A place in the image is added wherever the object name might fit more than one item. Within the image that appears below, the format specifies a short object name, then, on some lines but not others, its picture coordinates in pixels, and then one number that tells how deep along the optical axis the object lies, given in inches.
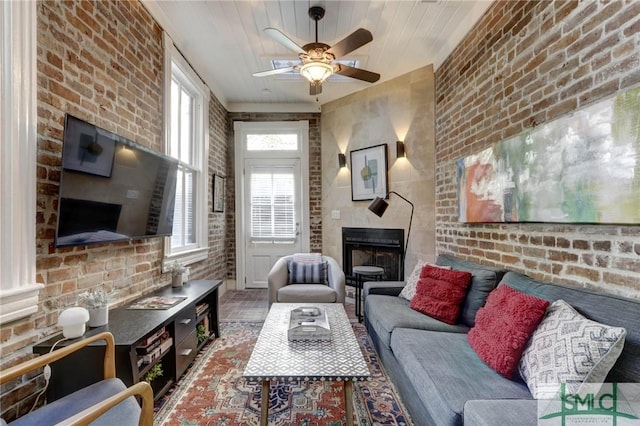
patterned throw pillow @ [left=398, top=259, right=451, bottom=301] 105.1
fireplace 153.1
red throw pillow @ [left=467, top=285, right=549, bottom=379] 57.4
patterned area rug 69.7
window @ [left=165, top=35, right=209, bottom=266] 118.0
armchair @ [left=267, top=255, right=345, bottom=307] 124.8
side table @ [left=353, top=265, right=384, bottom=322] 134.0
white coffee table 58.8
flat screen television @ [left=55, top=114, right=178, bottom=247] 63.7
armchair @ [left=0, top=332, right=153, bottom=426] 39.8
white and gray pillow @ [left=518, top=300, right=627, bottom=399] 46.7
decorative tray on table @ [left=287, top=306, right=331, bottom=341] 75.2
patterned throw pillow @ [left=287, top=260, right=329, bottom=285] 141.3
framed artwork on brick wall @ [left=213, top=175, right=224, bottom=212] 168.1
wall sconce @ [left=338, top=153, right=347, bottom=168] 174.9
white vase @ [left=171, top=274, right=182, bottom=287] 109.0
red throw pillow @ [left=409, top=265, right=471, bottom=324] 86.8
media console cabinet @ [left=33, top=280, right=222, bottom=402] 60.2
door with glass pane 193.8
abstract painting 53.4
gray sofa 47.3
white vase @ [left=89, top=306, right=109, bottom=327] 69.0
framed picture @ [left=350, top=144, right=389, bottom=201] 156.3
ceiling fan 90.0
